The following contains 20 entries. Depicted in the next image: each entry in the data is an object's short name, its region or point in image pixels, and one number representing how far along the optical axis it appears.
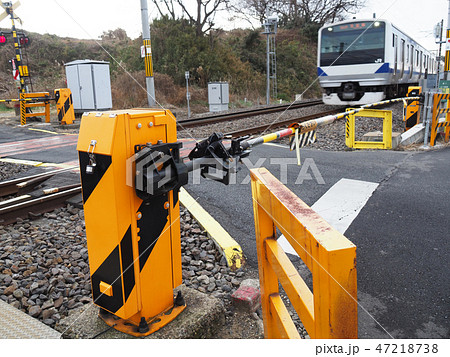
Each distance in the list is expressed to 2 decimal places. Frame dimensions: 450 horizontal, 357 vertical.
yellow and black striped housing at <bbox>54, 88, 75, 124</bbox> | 13.30
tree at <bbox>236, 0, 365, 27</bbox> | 39.97
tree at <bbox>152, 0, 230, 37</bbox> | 26.77
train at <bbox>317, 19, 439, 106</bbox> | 13.02
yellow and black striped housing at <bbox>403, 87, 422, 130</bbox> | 10.70
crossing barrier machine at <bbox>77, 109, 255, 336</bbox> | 1.98
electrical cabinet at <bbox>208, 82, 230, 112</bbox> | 18.75
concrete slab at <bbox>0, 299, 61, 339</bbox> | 2.36
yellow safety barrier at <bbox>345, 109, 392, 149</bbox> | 7.94
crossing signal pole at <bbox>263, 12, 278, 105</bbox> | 21.70
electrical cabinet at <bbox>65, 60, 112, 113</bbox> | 14.82
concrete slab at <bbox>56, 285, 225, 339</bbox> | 2.29
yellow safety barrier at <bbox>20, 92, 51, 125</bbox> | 14.07
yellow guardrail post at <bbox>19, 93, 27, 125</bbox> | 14.00
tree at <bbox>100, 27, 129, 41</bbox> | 38.22
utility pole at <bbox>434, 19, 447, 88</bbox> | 20.38
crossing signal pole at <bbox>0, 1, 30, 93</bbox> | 14.45
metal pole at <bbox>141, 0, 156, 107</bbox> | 12.82
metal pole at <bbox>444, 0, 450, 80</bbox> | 10.09
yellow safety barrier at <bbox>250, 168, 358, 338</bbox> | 1.26
